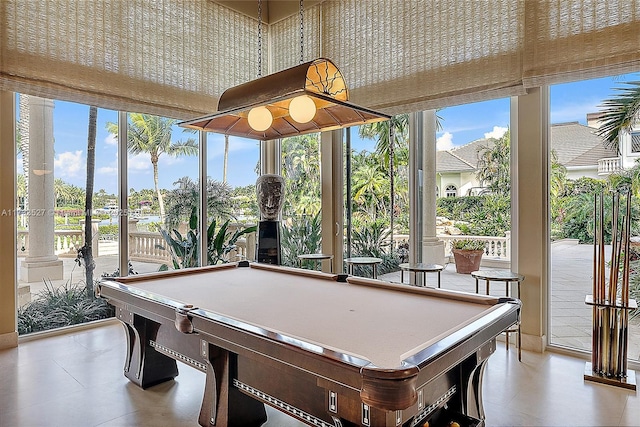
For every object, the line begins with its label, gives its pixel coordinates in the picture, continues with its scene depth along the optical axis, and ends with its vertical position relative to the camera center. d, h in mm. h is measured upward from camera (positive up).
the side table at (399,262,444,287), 3826 -573
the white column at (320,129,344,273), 5203 +152
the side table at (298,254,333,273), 4704 -553
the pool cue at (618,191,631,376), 3004 -864
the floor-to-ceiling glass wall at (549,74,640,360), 3494 +262
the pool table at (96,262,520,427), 1486 -567
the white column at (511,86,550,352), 3666 -23
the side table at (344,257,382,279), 4355 -569
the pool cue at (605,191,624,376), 3033 -647
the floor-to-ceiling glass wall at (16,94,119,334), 4102 +12
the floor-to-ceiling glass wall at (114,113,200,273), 4891 +250
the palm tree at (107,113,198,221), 4887 +949
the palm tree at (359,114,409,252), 4758 +911
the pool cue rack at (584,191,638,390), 3008 -761
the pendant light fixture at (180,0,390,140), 2416 +759
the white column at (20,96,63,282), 4145 +170
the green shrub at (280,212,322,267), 5598 -389
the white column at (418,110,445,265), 4594 +177
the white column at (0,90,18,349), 3777 -107
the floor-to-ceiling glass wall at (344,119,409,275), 4785 +232
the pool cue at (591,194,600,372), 3113 -817
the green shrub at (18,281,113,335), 4121 -1085
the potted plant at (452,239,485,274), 4359 -493
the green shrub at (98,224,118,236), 4641 -207
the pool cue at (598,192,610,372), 3074 -841
